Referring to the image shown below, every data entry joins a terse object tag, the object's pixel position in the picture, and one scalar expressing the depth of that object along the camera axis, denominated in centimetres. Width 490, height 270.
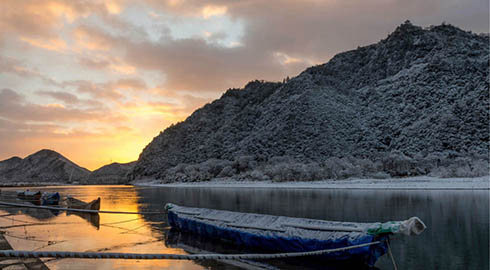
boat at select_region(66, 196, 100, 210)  3419
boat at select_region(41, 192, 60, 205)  4738
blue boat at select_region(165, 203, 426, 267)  1315
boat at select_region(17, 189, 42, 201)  5626
